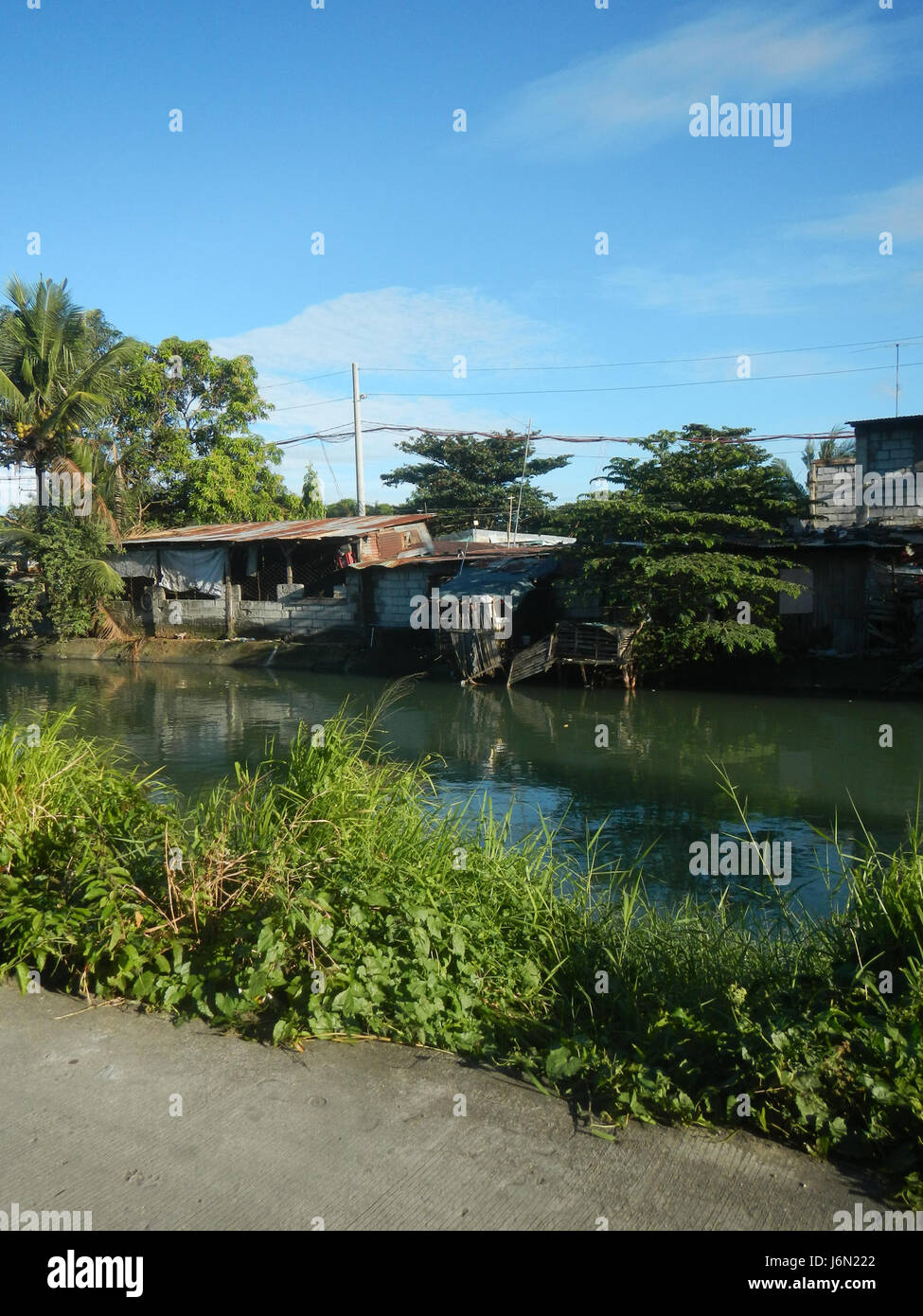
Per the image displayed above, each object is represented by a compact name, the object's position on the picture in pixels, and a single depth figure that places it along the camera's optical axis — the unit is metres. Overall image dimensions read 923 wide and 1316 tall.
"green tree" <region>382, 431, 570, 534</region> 36.09
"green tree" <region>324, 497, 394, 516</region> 43.96
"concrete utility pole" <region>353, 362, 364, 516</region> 31.14
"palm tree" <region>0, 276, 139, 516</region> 25.25
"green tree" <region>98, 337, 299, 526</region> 31.42
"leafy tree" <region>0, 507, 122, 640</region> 27.42
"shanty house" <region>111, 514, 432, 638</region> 26.48
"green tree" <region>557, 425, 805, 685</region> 18.95
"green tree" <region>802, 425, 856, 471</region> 33.74
